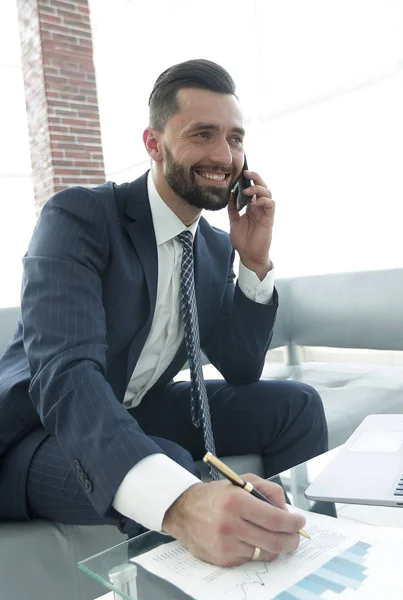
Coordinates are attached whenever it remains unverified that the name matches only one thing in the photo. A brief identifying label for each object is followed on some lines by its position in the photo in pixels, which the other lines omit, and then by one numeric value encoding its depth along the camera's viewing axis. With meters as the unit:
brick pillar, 4.10
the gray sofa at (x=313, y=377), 1.14
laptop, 0.87
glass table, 0.67
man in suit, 0.77
